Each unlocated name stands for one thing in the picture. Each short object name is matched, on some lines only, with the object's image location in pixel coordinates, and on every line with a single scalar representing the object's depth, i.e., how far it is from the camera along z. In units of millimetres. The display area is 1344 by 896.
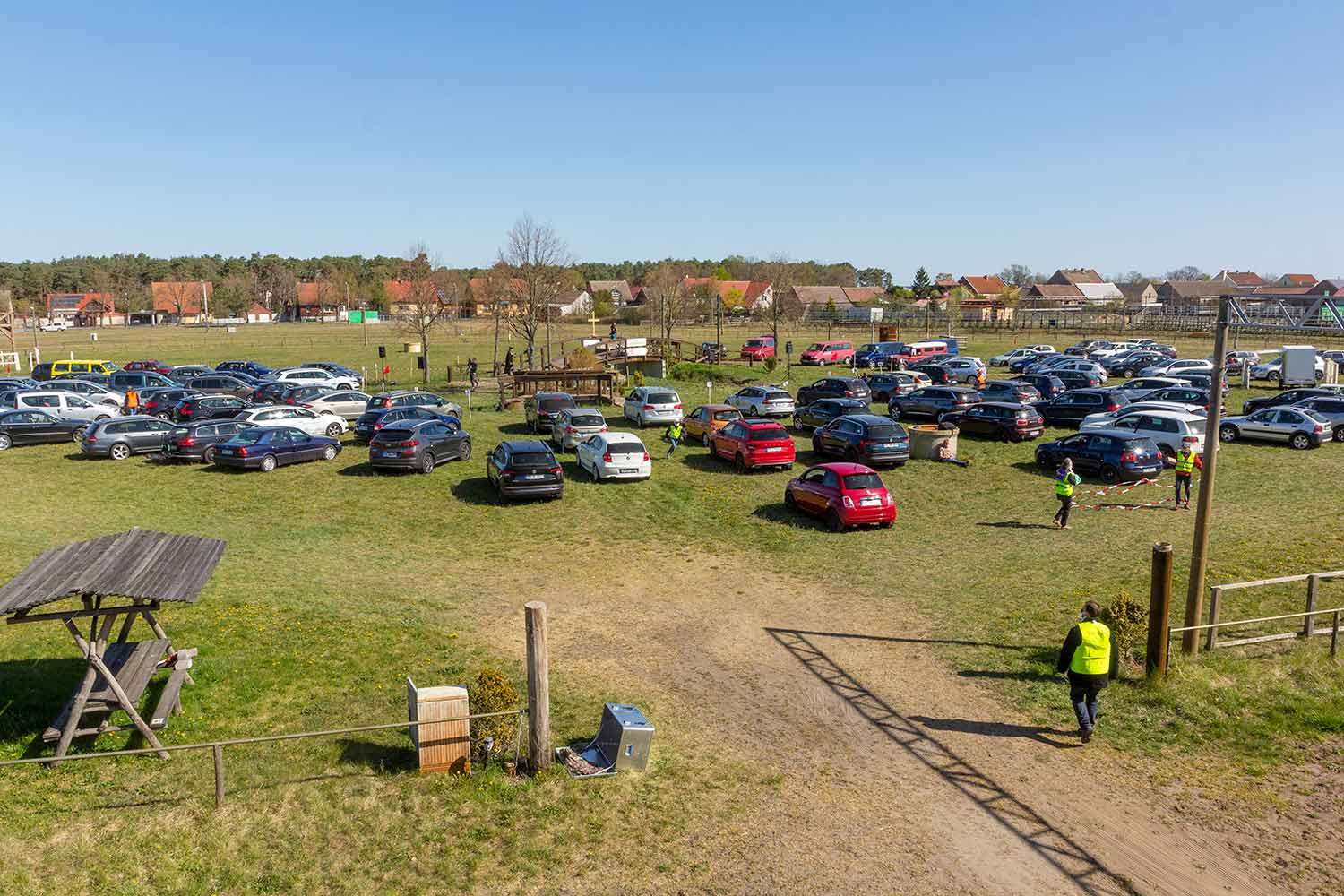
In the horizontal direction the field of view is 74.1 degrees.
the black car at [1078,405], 34125
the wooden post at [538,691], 10070
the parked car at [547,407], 33781
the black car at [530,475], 24172
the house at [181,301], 143375
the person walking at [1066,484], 21039
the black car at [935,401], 35375
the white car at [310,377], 43056
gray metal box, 10195
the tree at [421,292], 56344
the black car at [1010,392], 35906
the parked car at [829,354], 59812
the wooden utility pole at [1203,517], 12711
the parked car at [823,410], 33562
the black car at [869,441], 27969
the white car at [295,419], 31797
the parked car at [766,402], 36500
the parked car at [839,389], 38219
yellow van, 50312
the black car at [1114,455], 25781
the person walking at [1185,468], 22844
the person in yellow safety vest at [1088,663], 10844
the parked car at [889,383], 41344
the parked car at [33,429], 31094
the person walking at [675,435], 31094
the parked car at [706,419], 31922
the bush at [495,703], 10797
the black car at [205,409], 34219
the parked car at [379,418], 31094
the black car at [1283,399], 34781
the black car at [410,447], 27406
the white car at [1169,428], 27922
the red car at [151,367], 51906
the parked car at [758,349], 59406
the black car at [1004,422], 31766
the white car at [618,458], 26500
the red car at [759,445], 27875
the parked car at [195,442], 28625
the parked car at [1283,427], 30031
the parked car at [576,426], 29938
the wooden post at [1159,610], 11984
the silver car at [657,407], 35156
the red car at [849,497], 21703
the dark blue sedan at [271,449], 27609
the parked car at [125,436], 29344
